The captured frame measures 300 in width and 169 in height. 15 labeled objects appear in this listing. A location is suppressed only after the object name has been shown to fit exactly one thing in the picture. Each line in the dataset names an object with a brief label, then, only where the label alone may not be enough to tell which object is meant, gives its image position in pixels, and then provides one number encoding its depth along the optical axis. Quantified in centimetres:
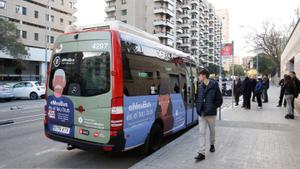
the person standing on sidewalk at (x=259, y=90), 1517
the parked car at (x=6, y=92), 2039
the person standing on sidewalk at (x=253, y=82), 1490
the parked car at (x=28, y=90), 2261
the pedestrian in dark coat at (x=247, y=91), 1450
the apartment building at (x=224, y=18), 16225
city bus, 500
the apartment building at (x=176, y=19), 6619
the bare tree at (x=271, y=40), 4766
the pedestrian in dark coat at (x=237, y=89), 1725
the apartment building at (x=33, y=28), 4231
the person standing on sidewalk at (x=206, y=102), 559
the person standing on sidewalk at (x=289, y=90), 1045
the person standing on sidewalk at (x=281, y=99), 1477
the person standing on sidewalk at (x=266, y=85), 1717
